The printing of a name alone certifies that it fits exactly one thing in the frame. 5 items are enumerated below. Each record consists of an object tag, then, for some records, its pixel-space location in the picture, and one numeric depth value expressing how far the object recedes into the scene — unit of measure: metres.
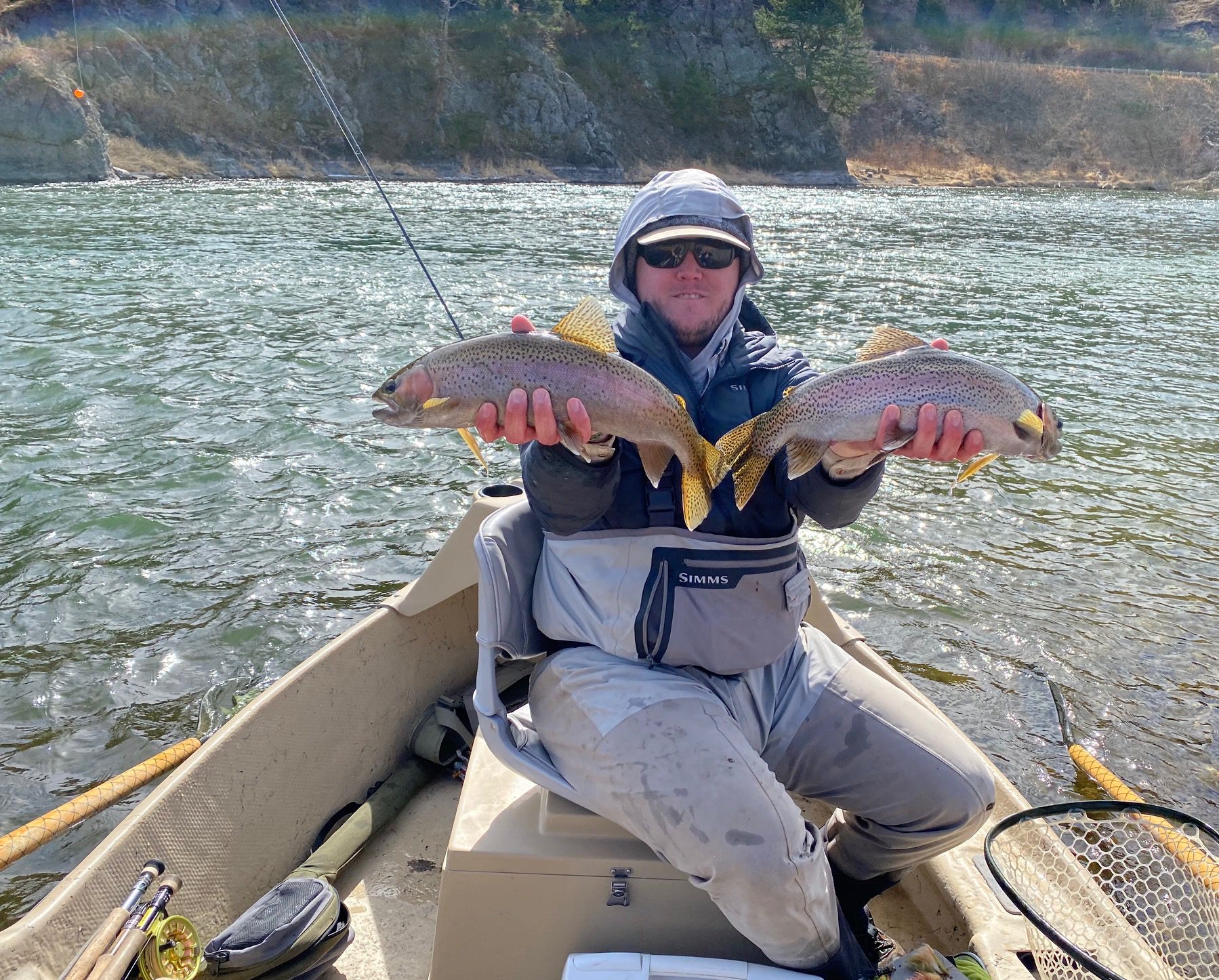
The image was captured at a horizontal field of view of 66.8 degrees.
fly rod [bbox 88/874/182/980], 2.43
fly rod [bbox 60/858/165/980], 2.43
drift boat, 2.58
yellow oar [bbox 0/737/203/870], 3.11
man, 2.31
